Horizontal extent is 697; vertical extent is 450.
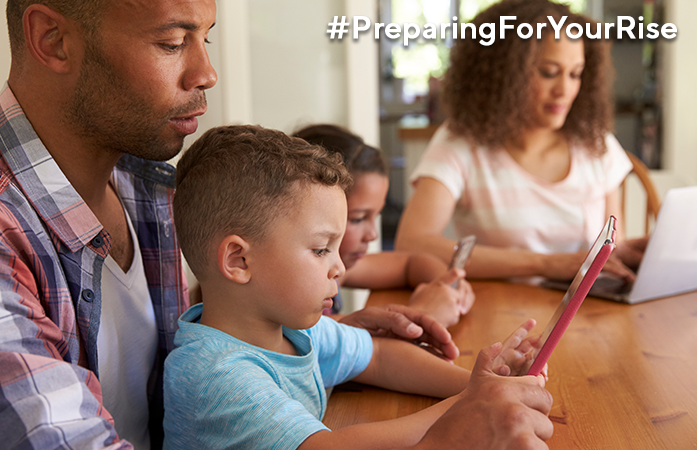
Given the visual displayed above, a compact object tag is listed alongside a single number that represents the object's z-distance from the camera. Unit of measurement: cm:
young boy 59
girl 107
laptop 107
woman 161
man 51
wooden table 67
